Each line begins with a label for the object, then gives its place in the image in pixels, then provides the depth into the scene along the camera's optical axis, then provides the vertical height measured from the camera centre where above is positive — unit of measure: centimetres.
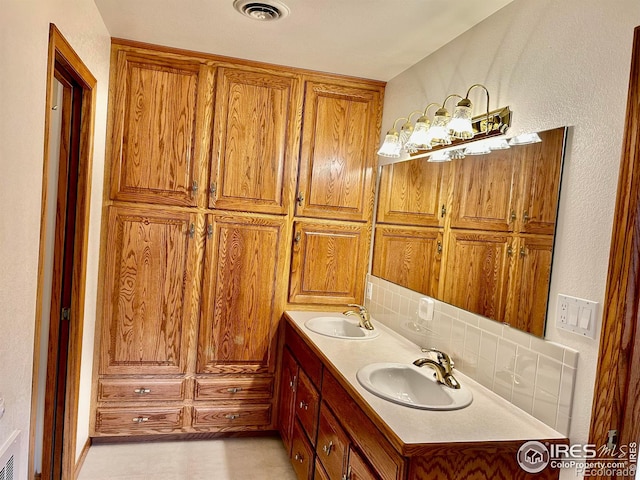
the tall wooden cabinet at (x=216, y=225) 274 -7
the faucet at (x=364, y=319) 269 -54
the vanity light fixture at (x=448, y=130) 191 +45
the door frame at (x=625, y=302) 130 -16
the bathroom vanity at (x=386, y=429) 140 -65
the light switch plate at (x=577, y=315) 141 -22
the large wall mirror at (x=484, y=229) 163 +2
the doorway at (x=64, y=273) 217 -34
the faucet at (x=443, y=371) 179 -53
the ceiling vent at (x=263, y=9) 204 +91
